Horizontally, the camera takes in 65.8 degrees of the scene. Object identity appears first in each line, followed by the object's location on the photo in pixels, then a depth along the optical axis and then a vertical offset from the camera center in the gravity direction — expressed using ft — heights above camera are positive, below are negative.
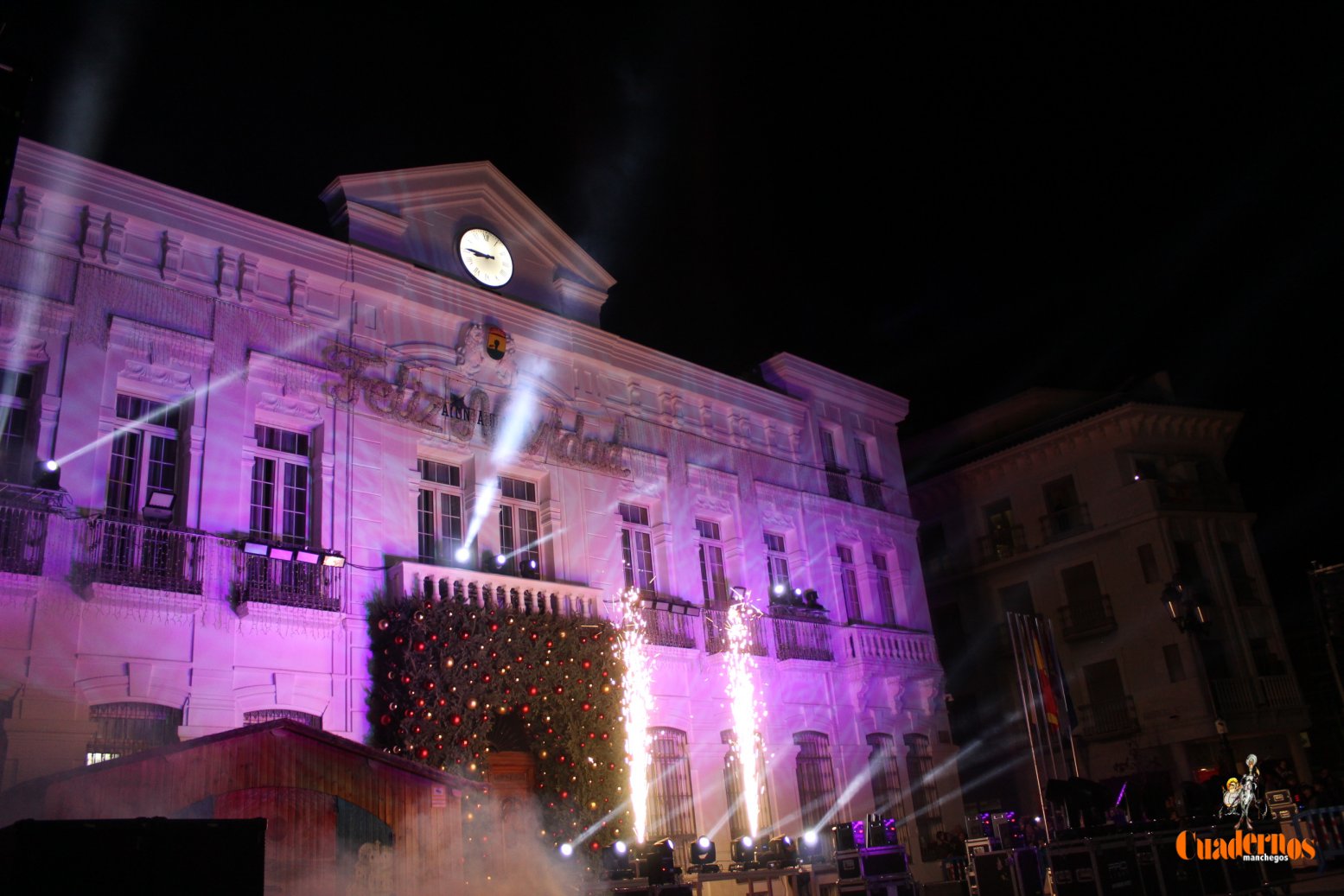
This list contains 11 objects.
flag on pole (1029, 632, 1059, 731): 54.03 +5.65
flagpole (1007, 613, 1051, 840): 53.36 +7.74
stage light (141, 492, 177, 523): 41.24 +14.76
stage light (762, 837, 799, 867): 49.90 -0.79
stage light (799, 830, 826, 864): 52.91 -0.77
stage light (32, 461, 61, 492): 38.34 +15.23
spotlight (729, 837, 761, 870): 49.28 -0.62
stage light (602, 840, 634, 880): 46.88 -0.13
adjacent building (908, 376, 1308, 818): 84.12 +17.83
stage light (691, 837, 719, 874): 47.19 -0.49
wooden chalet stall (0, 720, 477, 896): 28.55 +2.62
